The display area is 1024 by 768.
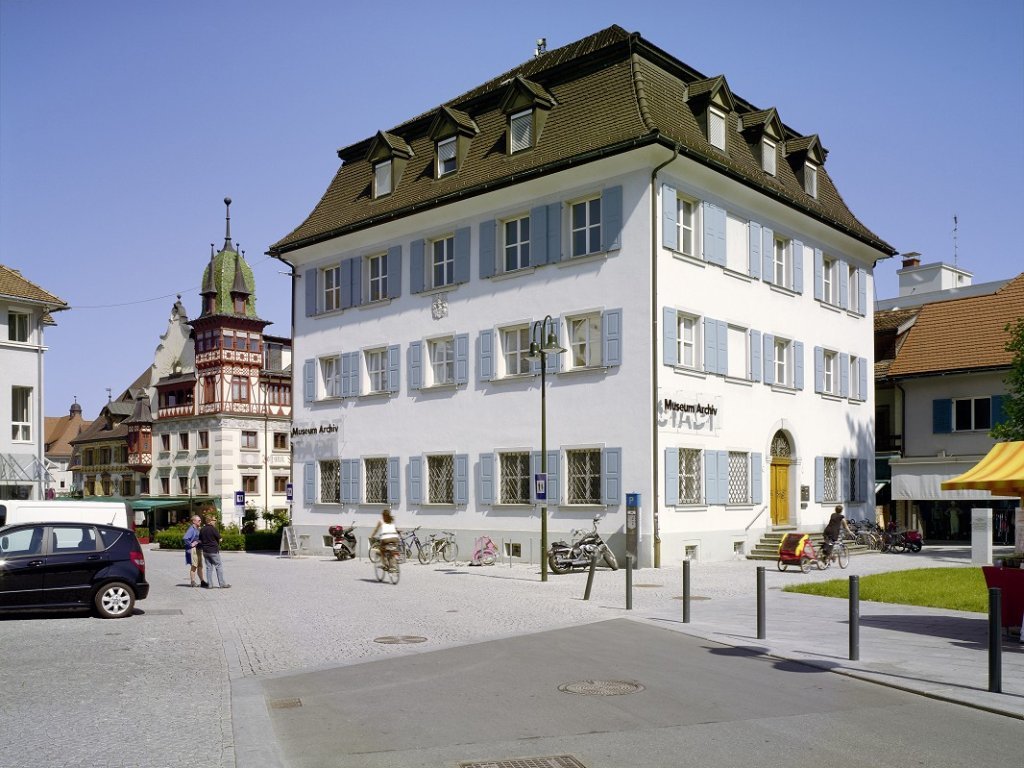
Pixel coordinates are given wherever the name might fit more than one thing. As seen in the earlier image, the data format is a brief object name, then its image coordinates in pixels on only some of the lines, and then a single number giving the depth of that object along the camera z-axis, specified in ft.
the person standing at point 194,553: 76.28
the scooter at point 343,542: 107.76
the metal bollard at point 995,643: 30.01
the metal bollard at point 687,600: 48.47
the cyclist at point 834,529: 85.35
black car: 51.16
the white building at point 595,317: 86.79
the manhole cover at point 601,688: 31.65
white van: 71.31
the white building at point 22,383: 144.05
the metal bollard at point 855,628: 36.52
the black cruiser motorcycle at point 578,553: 80.64
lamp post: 71.15
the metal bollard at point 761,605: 42.91
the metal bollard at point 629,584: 54.41
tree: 98.37
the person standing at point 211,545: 72.02
